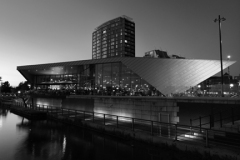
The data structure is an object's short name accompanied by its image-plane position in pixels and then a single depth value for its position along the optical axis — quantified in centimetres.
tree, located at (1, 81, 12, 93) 9175
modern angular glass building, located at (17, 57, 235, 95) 2495
